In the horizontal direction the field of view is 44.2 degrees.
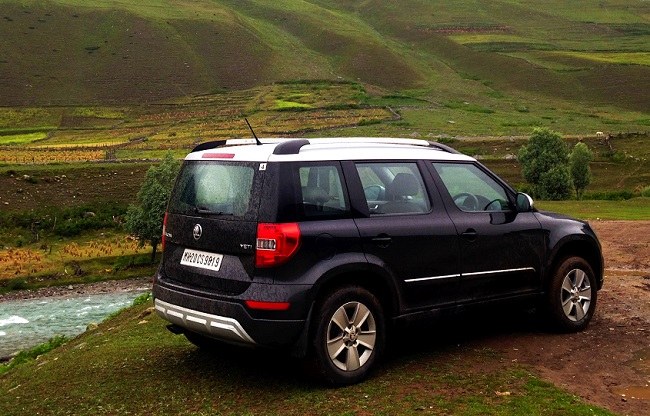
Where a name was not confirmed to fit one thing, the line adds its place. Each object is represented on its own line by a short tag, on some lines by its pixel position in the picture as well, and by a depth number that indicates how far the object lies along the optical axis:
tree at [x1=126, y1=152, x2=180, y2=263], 48.56
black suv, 7.30
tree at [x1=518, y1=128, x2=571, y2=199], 65.00
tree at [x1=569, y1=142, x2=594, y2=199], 68.88
